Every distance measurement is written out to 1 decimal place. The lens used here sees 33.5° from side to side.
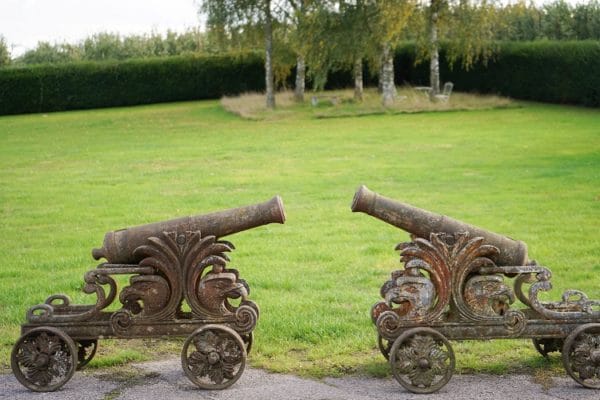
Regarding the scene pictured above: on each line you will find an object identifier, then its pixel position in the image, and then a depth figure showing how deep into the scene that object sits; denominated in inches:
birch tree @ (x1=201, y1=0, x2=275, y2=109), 1820.9
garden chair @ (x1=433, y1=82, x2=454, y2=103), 1749.6
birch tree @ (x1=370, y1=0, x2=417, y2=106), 1581.0
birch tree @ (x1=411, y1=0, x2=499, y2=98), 1695.4
